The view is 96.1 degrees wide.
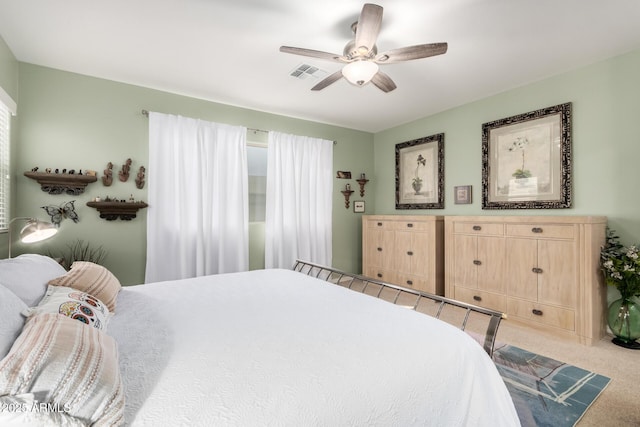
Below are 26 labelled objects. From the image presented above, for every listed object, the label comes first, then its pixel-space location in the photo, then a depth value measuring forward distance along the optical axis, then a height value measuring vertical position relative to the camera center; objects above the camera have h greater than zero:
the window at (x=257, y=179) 3.94 +0.47
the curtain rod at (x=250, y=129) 3.16 +1.12
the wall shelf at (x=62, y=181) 2.65 +0.30
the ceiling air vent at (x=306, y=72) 2.78 +1.41
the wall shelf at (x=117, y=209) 2.92 +0.04
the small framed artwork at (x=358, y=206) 4.85 +0.12
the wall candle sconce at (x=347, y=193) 4.69 +0.33
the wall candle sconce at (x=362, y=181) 4.83 +0.54
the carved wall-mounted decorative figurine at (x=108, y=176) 2.96 +0.38
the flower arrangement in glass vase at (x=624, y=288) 2.41 -0.64
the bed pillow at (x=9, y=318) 0.84 -0.35
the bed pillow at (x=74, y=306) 1.14 -0.39
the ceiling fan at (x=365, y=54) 1.89 +1.13
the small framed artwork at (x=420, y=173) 4.11 +0.60
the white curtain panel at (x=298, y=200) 3.97 +0.18
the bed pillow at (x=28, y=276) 1.23 -0.30
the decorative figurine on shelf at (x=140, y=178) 3.12 +0.38
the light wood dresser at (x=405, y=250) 3.72 -0.52
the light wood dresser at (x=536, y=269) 2.53 -0.57
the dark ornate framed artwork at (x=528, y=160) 2.97 +0.59
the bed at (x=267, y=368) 0.77 -0.53
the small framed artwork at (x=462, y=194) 3.76 +0.25
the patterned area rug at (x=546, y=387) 1.64 -1.15
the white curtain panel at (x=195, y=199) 3.18 +0.17
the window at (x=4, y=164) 2.37 +0.41
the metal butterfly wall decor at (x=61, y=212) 2.75 +0.01
